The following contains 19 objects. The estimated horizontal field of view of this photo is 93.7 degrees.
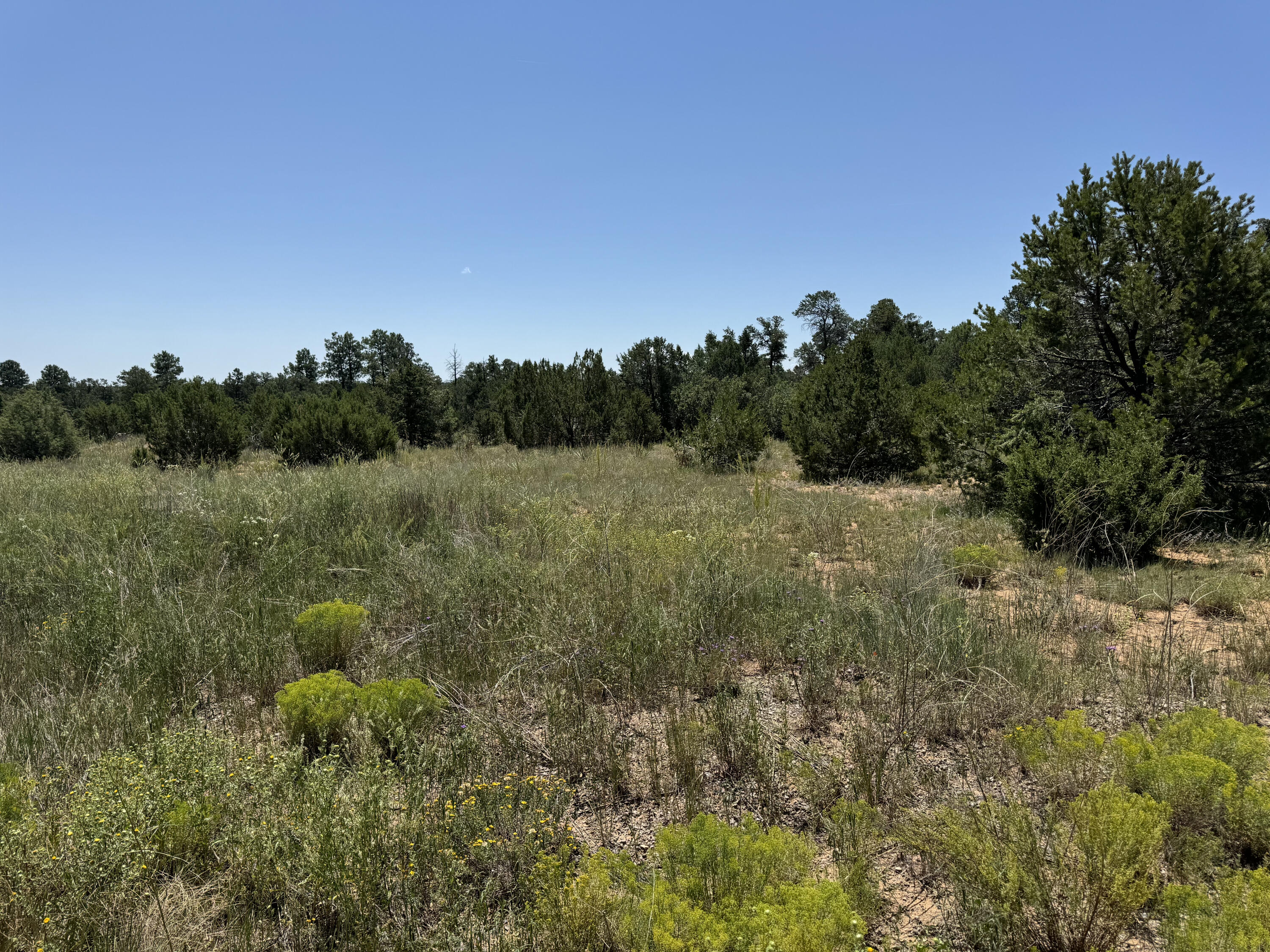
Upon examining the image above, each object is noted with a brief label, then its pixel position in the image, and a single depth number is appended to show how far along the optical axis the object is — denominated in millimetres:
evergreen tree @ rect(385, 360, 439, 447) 29188
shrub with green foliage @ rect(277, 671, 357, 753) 2840
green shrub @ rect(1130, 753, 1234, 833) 2133
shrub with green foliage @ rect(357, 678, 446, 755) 2785
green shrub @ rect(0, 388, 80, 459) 20719
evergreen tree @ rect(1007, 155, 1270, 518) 7441
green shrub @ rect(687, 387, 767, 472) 15734
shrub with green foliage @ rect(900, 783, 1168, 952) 1736
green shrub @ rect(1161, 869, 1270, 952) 1458
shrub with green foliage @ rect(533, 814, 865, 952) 1587
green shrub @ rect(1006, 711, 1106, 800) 2375
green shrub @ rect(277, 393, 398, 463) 18531
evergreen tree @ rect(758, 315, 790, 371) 53062
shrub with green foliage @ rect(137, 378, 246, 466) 16297
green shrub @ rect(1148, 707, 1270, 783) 2256
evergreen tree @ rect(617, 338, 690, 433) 33969
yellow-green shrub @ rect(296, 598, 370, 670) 3705
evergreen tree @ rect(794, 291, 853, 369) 52000
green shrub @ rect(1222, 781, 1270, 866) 2025
